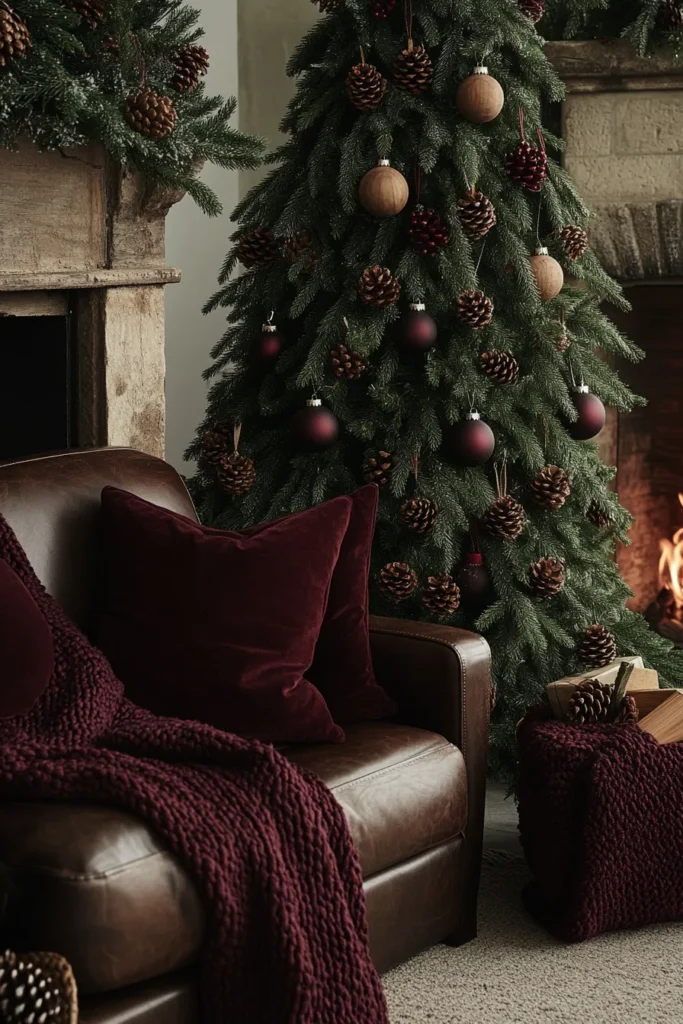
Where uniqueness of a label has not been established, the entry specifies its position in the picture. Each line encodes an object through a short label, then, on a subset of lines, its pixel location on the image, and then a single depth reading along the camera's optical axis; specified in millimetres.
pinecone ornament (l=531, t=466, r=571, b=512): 2957
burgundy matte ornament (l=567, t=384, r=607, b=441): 3008
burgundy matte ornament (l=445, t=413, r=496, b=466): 2836
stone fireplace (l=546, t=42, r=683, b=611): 3461
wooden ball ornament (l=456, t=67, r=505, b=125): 2758
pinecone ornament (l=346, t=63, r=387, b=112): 2795
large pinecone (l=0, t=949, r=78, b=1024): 1469
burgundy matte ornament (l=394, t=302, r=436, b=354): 2824
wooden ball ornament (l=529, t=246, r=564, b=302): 2928
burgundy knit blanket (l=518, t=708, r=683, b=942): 2230
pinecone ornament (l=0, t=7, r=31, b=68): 2354
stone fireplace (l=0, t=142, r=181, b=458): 2834
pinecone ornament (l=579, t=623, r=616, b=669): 2971
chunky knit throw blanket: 1708
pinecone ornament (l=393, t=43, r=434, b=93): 2793
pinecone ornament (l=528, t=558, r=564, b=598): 2922
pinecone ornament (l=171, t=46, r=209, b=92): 2781
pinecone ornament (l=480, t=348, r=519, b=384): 2873
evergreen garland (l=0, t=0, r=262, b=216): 2463
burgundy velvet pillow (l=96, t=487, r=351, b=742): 2082
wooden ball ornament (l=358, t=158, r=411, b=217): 2773
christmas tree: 2842
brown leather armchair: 1590
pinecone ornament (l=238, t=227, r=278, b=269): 2996
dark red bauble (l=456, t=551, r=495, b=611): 2951
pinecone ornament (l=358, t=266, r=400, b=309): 2818
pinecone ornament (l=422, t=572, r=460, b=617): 2898
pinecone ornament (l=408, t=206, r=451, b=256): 2840
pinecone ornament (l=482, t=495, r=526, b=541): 2900
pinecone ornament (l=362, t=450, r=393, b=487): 2906
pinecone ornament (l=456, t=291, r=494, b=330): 2830
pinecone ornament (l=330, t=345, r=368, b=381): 2857
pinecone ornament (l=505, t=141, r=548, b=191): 2885
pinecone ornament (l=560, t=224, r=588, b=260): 3027
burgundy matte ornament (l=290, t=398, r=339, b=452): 2848
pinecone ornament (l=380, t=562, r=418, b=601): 2898
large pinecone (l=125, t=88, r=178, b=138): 2611
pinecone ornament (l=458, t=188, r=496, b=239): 2818
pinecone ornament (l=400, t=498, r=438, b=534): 2867
